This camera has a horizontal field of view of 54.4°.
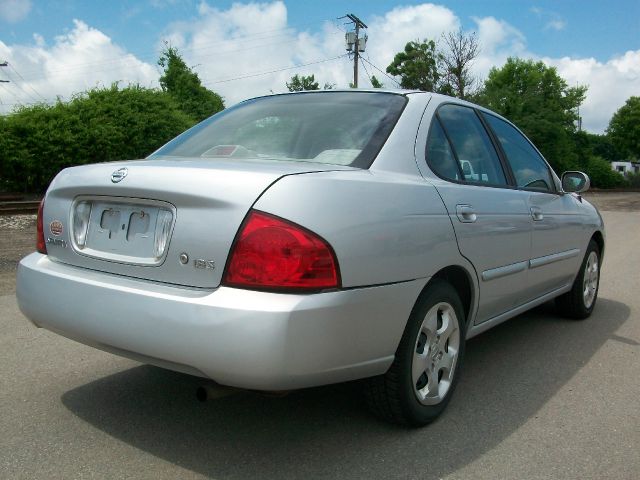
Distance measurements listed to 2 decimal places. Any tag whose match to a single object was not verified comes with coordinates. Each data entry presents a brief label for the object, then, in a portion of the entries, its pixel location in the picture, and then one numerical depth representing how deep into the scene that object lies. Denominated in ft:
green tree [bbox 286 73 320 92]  154.40
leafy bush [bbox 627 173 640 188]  156.84
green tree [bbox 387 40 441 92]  154.40
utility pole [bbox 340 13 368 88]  104.94
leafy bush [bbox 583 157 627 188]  148.56
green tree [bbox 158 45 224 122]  107.65
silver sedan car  7.38
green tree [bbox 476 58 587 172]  128.88
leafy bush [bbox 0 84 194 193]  52.54
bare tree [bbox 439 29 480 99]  127.75
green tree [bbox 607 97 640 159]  213.66
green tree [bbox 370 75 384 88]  139.07
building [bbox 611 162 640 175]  231.09
